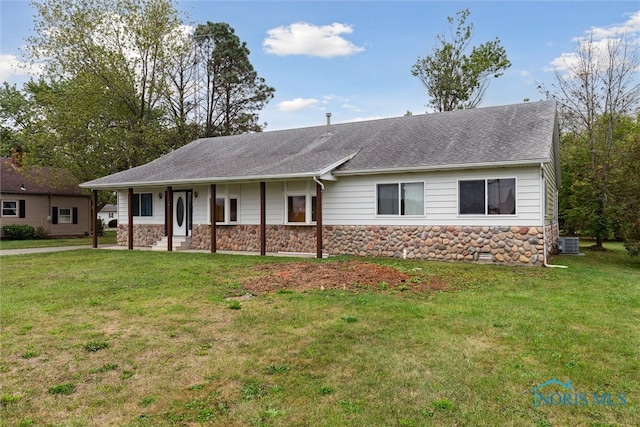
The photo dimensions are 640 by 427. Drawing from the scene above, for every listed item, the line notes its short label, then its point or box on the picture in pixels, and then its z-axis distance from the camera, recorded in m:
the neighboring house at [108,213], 53.62
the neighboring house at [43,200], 22.58
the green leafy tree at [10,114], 33.88
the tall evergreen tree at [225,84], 29.00
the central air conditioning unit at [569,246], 14.48
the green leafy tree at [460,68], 26.42
